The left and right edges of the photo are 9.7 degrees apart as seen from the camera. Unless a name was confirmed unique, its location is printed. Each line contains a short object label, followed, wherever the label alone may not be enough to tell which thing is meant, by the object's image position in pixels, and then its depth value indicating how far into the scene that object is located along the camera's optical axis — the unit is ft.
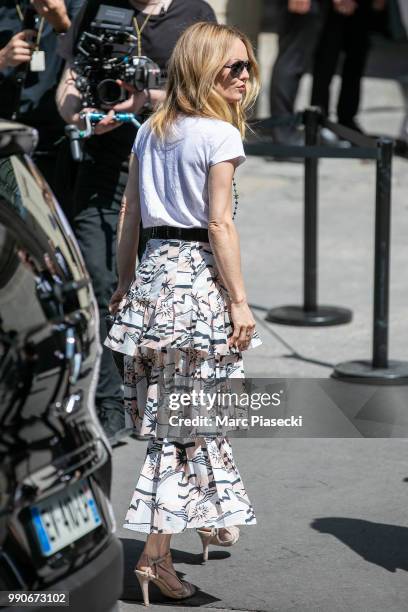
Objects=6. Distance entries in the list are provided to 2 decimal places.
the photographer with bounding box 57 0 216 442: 32.83
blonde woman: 25.03
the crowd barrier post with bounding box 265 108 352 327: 45.40
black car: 17.83
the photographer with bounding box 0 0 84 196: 35.57
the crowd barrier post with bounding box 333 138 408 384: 37.57
